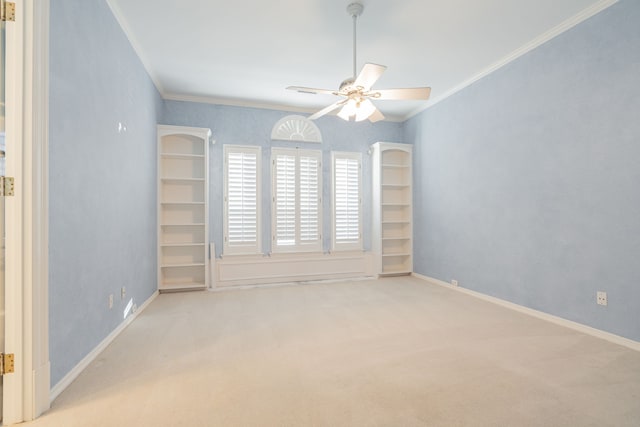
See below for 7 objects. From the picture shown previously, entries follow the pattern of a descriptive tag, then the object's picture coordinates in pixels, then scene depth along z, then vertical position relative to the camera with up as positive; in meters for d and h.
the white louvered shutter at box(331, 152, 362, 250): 5.36 +0.23
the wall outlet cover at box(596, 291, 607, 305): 2.73 -0.75
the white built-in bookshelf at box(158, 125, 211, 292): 4.54 +0.06
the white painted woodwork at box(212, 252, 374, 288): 4.82 -0.90
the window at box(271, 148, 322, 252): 5.09 +0.22
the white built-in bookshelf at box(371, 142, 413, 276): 5.36 +0.08
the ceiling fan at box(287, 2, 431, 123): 2.55 +1.06
